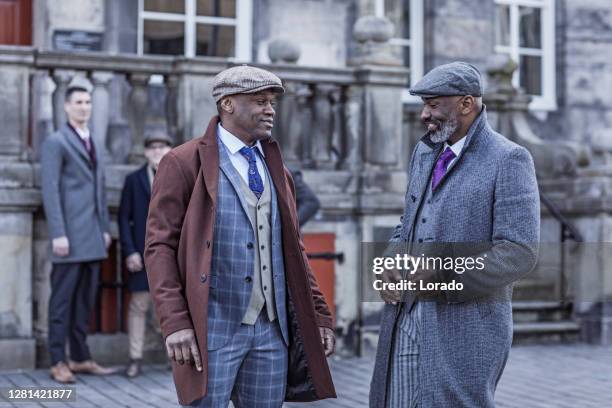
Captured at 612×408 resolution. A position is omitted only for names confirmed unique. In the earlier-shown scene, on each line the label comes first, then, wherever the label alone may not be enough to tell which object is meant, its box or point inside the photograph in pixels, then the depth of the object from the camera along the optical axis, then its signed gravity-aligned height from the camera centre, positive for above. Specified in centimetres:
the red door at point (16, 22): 1202 +193
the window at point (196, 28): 1245 +198
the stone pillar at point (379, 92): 1011 +106
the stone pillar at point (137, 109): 943 +85
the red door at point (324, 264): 990 -34
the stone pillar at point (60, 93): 922 +95
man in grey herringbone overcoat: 418 -10
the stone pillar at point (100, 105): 934 +87
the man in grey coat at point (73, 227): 843 -4
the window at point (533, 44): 1453 +210
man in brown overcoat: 432 -16
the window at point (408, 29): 1386 +217
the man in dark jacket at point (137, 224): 876 -2
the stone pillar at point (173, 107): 957 +89
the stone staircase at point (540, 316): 1091 -85
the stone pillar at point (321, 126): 1006 +78
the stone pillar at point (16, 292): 884 -51
